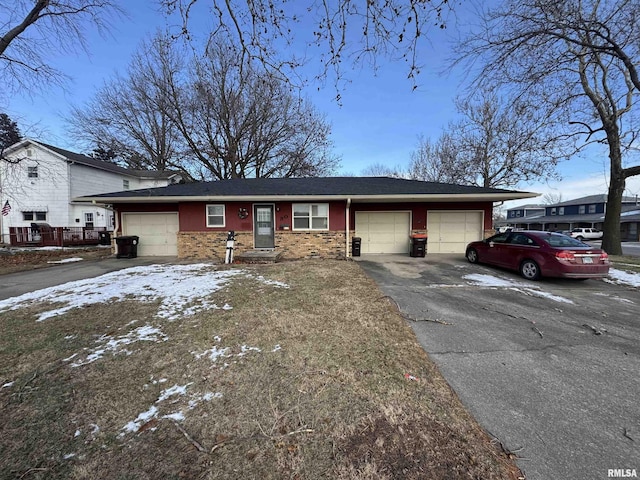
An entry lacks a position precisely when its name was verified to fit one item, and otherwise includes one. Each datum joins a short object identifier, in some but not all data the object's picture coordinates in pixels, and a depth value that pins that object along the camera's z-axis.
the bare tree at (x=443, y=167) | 23.62
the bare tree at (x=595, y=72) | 6.99
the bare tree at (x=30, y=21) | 8.86
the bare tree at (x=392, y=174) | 32.96
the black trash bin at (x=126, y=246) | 10.91
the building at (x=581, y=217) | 28.25
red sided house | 10.38
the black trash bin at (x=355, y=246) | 11.00
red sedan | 6.17
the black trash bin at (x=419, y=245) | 10.72
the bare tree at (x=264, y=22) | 3.36
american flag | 16.49
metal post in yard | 9.72
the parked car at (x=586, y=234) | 29.43
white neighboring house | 18.61
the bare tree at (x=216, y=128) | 19.33
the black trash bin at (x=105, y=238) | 15.96
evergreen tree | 21.71
